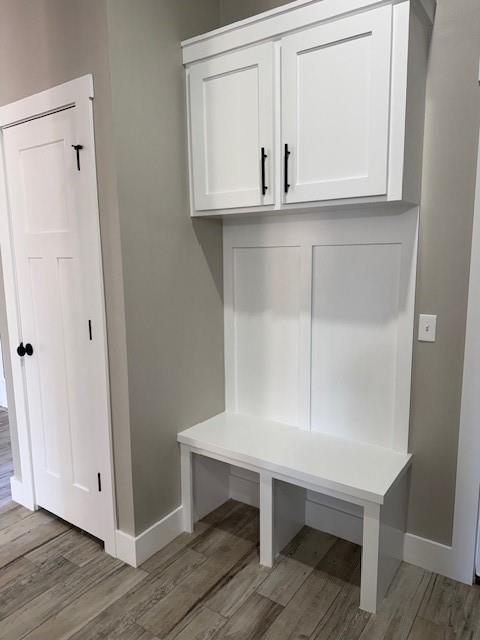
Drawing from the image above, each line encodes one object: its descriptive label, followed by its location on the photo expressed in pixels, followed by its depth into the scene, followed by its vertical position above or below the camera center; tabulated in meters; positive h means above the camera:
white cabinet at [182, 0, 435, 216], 1.65 +0.56
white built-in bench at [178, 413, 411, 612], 1.82 -0.96
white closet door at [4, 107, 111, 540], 2.01 -0.28
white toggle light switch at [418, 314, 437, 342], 1.93 -0.34
